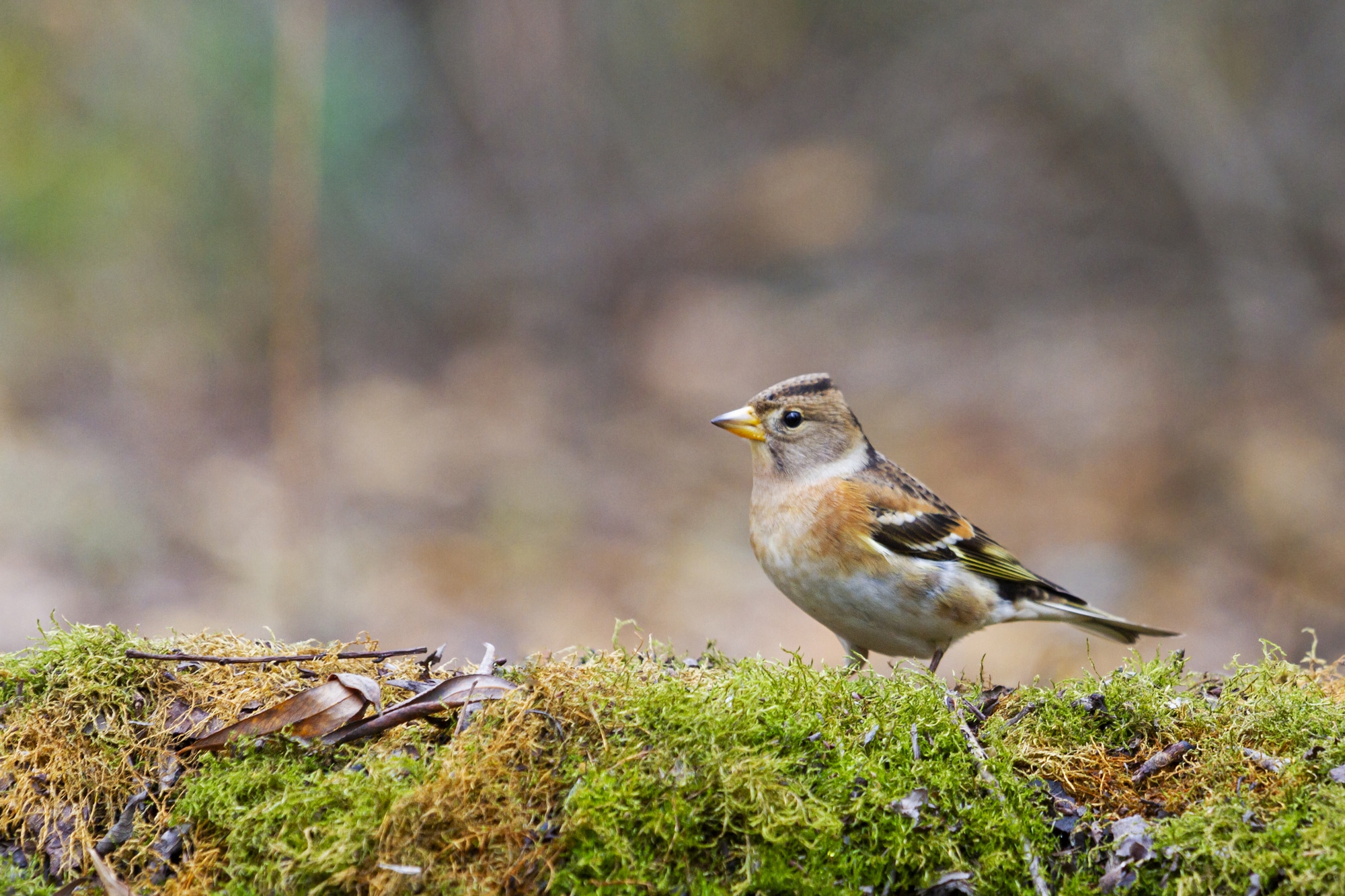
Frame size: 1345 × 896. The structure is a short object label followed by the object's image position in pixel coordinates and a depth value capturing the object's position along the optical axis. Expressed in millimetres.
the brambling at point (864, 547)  9617
